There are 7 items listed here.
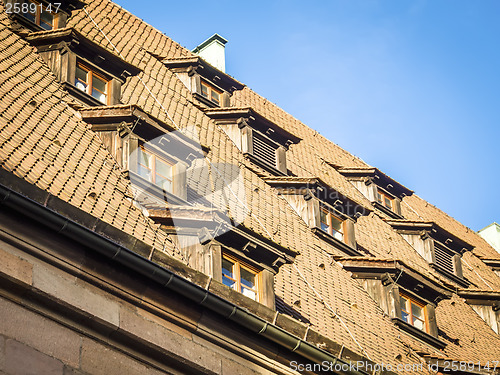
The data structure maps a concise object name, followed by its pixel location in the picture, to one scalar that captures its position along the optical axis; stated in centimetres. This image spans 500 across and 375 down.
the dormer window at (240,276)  1422
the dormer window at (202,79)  2197
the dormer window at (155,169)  1542
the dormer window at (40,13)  1802
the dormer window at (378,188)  2525
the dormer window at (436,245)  2430
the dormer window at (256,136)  2106
